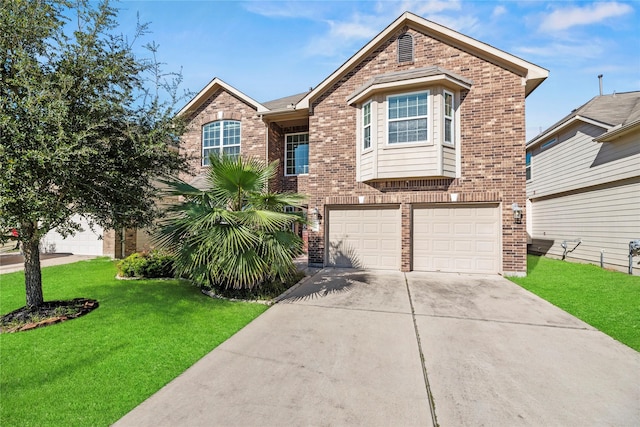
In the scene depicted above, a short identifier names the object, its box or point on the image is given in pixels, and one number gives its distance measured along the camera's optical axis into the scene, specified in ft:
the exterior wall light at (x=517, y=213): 27.14
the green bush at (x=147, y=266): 26.14
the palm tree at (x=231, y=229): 18.51
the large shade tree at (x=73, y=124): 12.77
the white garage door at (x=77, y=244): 40.75
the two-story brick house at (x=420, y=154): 27.94
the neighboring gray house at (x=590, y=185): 29.07
